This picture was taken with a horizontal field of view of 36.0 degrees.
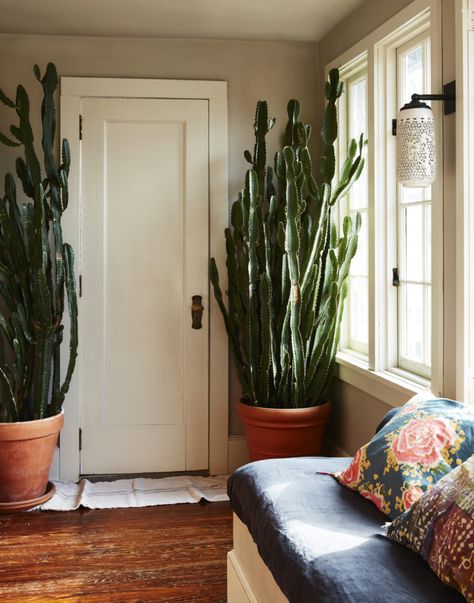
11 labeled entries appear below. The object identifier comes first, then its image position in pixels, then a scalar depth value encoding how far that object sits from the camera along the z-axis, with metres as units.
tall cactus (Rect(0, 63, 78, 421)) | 3.79
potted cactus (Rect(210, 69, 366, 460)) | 3.79
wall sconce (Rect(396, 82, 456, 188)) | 2.66
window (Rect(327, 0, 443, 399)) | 3.15
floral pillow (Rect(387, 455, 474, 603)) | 1.58
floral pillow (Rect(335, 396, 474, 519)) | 2.03
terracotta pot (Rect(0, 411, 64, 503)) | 3.70
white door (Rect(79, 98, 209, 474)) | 4.28
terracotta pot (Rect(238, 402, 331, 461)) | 3.82
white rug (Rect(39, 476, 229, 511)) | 3.88
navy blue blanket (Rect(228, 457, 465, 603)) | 1.65
